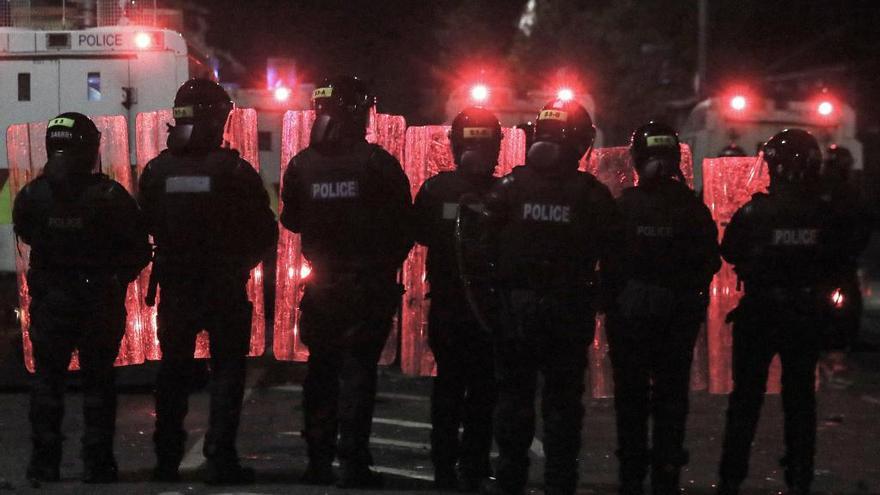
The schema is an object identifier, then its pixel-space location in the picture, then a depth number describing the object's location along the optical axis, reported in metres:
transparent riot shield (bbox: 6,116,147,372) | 19.02
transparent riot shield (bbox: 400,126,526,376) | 18.91
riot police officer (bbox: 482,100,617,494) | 14.45
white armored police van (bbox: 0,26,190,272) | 24.87
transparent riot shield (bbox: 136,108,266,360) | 18.89
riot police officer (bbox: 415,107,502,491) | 16.12
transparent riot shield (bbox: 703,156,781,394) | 18.75
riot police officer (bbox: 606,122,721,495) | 15.36
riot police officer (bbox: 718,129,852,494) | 15.48
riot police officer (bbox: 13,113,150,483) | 16.02
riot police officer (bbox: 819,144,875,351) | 16.16
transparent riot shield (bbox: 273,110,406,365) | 18.95
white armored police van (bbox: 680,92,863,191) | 33.28
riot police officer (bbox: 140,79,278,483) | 15.93
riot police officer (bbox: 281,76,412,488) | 15.76
